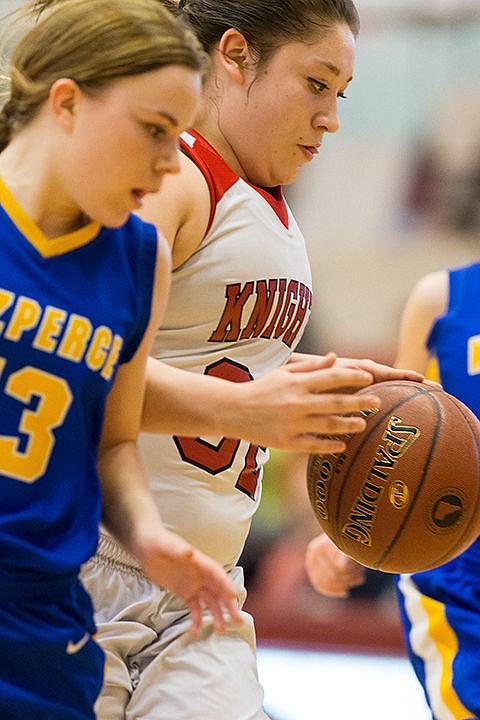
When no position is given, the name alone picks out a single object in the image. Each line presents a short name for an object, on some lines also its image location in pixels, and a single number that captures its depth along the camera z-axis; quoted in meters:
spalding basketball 5.27
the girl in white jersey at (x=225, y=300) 5.26
